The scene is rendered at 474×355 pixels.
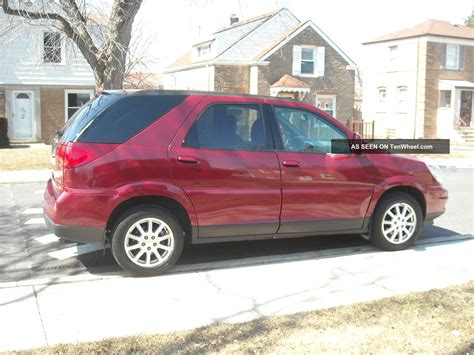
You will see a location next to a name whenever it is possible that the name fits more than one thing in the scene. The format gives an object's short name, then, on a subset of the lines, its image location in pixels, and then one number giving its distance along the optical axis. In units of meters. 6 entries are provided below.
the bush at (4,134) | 21.69
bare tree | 12.66
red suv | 5.25
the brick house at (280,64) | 31.19
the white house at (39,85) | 24.38
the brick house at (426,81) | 33.97
